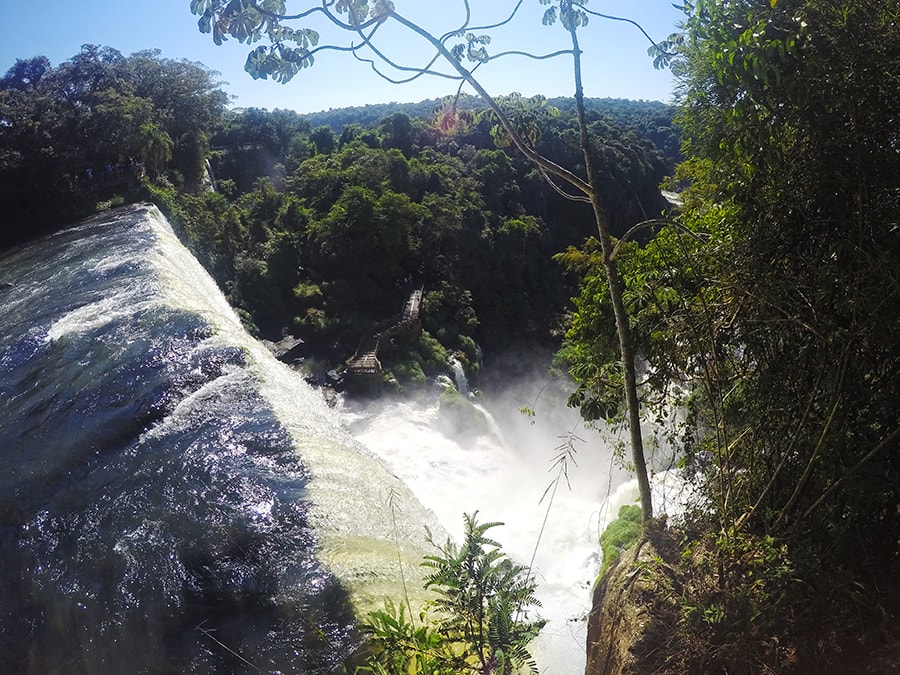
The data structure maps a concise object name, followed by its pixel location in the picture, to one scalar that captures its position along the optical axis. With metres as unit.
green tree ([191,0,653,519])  2.46
